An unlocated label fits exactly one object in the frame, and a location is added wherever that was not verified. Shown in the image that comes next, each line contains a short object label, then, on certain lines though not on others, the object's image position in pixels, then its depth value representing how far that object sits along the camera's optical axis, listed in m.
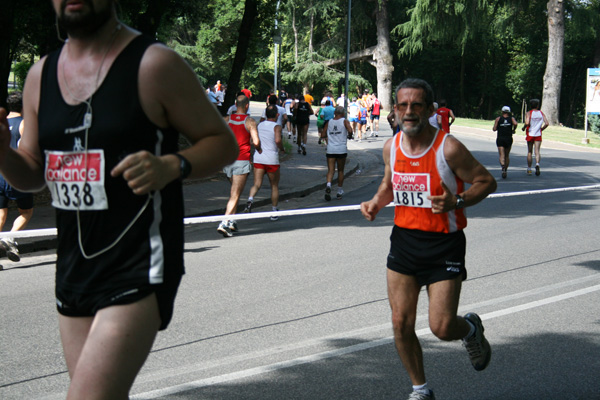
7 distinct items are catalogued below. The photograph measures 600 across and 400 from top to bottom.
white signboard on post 32.47
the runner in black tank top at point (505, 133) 19.33
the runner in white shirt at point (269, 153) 12.74
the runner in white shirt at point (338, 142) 15.66
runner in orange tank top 4.30
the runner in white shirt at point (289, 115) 30.75
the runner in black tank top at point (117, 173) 2.44
